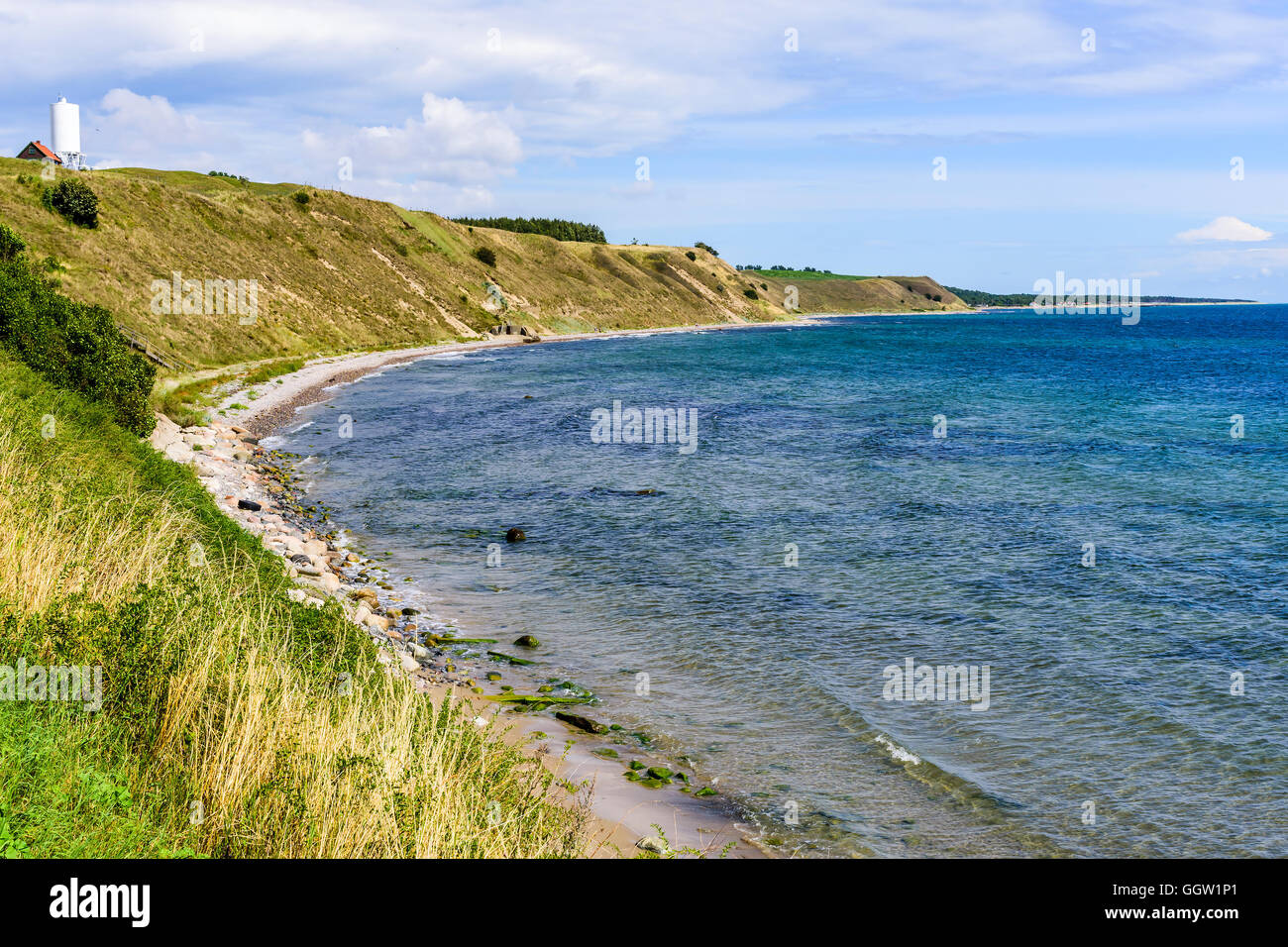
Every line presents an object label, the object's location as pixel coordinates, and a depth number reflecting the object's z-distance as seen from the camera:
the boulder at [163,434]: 28.54
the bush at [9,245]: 39.44
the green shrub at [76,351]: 23.55
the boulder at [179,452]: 27.13
